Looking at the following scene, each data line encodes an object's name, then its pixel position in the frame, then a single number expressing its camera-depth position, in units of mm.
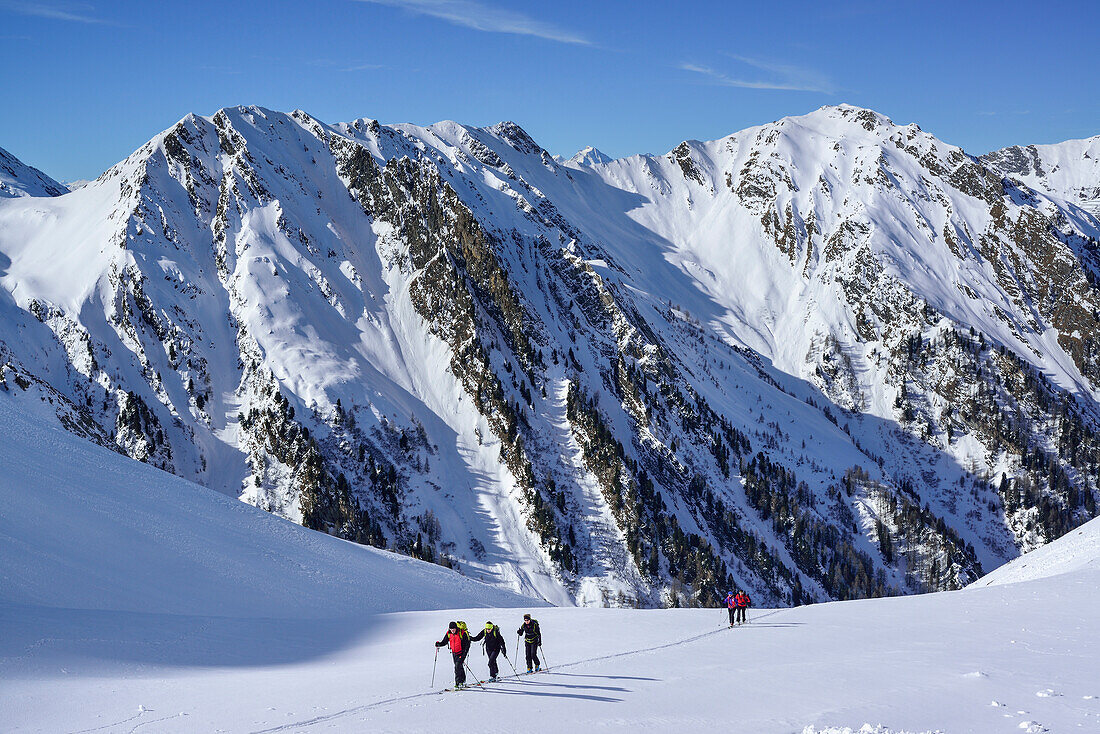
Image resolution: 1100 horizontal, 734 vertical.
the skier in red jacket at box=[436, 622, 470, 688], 23062
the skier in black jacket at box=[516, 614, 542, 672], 24891
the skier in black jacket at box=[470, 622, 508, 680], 23895
